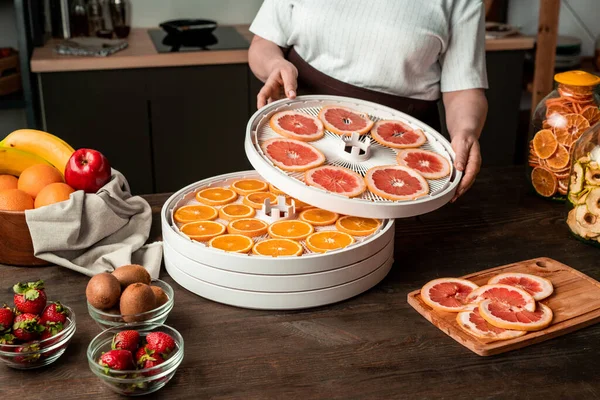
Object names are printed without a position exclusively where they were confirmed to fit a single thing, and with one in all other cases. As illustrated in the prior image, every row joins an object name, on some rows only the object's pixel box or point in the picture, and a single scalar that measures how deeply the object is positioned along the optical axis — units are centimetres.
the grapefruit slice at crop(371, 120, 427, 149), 153
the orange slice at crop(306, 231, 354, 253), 128
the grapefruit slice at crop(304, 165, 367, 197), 135
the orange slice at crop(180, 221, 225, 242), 131
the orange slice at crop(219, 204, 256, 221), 138
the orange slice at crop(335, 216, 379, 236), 133
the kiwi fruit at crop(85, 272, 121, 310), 112
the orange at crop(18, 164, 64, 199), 145
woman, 175
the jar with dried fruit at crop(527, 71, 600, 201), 165
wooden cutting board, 115
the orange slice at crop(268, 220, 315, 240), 131
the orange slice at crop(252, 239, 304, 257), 125
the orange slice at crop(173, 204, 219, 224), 138
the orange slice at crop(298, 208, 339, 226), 138
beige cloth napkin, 137
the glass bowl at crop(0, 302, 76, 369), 104
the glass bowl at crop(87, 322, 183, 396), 99
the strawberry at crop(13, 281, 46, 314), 109
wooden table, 105
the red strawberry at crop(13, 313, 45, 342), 106
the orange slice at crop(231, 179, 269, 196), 151
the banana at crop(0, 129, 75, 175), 158
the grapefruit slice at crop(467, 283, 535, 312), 123
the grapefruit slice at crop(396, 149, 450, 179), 146
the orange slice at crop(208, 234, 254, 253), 126
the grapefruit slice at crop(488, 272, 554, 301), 129
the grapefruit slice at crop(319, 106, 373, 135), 153
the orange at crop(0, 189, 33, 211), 138
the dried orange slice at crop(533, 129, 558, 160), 167
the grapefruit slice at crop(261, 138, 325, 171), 139
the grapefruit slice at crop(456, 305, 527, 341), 116
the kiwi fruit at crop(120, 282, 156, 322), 111
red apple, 146
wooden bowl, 137
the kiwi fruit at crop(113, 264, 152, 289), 117
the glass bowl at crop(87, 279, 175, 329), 111
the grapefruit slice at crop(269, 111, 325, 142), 148
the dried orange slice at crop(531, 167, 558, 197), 171
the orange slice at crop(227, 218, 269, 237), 132
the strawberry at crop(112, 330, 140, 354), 102
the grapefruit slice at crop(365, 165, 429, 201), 136
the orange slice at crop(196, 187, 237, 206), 145
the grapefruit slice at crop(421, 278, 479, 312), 124
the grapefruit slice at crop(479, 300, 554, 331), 117
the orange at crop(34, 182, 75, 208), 141
